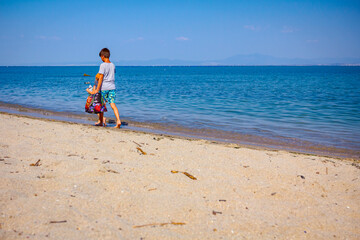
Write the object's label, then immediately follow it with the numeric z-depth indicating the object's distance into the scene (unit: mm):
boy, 7750
